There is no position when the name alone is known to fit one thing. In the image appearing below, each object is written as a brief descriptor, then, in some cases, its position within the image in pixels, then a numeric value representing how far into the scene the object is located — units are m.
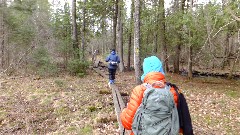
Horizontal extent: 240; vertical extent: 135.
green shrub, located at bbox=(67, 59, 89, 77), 12.85
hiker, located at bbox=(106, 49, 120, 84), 9.78
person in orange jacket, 2.38
